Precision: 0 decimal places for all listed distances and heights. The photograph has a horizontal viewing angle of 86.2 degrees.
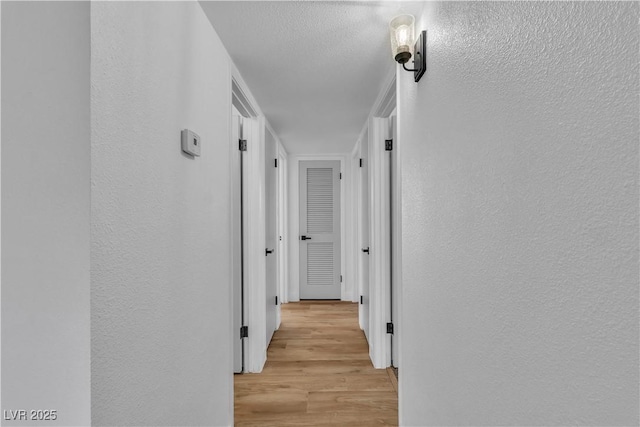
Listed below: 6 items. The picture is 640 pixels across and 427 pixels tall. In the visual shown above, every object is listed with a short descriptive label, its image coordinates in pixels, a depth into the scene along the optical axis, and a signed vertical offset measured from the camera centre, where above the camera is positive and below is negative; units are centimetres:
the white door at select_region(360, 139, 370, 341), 329 -22
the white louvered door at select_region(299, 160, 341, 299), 484 -22
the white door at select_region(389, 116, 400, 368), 268 -31
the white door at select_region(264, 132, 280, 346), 310 -21
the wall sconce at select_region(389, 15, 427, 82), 134 +68
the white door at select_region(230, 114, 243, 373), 253 -26
